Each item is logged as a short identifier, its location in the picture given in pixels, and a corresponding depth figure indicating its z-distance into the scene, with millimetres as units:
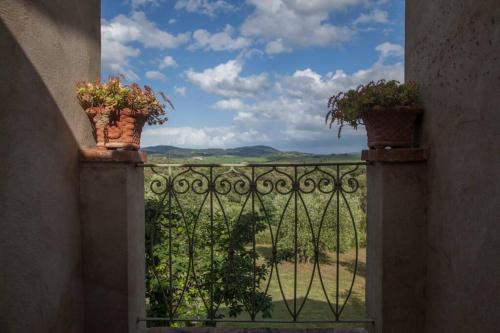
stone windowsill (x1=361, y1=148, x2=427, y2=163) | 1897
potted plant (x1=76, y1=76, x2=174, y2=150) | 1920
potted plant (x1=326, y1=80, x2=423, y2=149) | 1886
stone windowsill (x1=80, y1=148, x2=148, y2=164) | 1983
